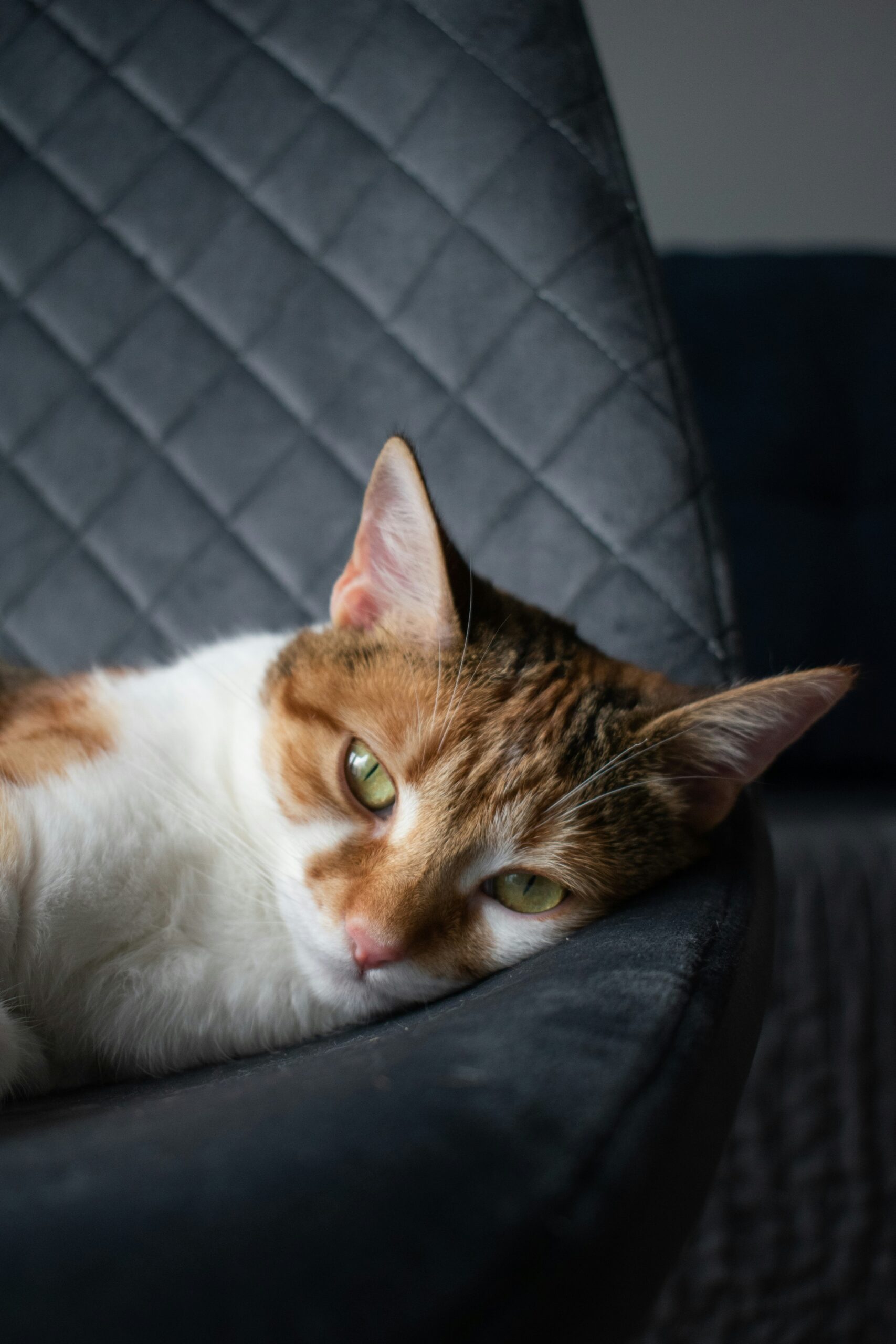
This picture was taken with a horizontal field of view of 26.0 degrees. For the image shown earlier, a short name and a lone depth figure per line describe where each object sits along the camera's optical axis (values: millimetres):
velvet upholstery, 466
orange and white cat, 389
